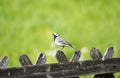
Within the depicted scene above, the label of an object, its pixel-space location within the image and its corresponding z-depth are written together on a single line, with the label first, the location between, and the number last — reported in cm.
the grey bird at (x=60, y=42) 1333
